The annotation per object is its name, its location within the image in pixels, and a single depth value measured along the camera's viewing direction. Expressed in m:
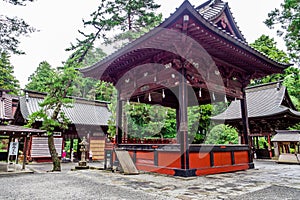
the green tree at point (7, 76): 26.68
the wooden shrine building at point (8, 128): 8.89
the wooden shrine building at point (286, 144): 11.34
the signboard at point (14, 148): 9.20
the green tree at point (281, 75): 21.14
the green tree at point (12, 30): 8.44
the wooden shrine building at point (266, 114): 13.31
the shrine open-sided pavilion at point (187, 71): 5.68
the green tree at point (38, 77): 32.58
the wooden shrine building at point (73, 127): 14.73
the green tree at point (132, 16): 13.94
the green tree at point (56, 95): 9.52
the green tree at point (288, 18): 6.89
